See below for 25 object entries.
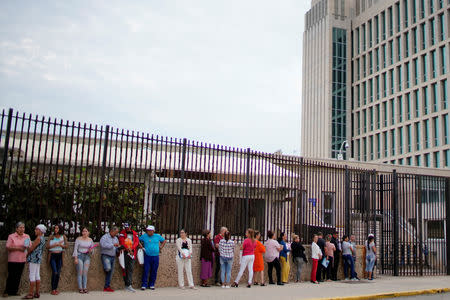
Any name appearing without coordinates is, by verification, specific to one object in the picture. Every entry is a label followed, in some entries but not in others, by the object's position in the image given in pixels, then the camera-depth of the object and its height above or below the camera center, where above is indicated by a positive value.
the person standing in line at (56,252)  10.09 -0.76
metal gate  16.55 +0.28
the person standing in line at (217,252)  12.57 -0.80
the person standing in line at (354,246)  15.59 -0.61
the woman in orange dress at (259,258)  13.16 -0.93
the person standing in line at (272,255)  13.44 -0.85
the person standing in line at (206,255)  12.38 -0.85
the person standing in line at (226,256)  12.45 -0.86
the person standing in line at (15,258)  9.40 -0.83
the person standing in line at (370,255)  15.80 -0.89
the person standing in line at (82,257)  10.47 -0.86
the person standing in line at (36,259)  9.48 -0.87
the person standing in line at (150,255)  11.47 -0.83
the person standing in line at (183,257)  11.91 -0.88
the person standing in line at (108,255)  10.88 -0.83
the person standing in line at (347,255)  15.39 -0.91
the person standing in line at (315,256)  14.43 -0.90
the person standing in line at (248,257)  12.80 -0.89
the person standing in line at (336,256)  15.27 -0.93
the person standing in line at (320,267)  14.72 -1.24
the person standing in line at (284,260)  13.87 -1.02
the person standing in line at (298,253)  14.14 -0.81
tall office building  53.09 +18.62
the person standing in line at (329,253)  14.87 -0.82
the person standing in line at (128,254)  11.22 -0.81
